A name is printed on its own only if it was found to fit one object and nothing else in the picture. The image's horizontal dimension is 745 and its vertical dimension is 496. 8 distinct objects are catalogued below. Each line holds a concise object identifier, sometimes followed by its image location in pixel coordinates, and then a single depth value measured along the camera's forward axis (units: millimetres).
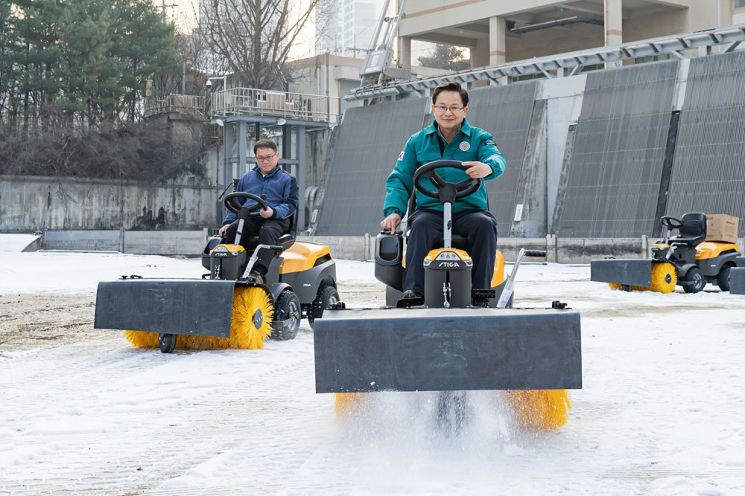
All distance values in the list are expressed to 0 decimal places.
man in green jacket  4688
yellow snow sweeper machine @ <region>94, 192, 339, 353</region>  6930
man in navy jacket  7930
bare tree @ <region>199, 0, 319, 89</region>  42656
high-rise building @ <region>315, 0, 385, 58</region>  47062
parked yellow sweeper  15016
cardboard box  15945
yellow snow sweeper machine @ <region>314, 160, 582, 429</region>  3789
